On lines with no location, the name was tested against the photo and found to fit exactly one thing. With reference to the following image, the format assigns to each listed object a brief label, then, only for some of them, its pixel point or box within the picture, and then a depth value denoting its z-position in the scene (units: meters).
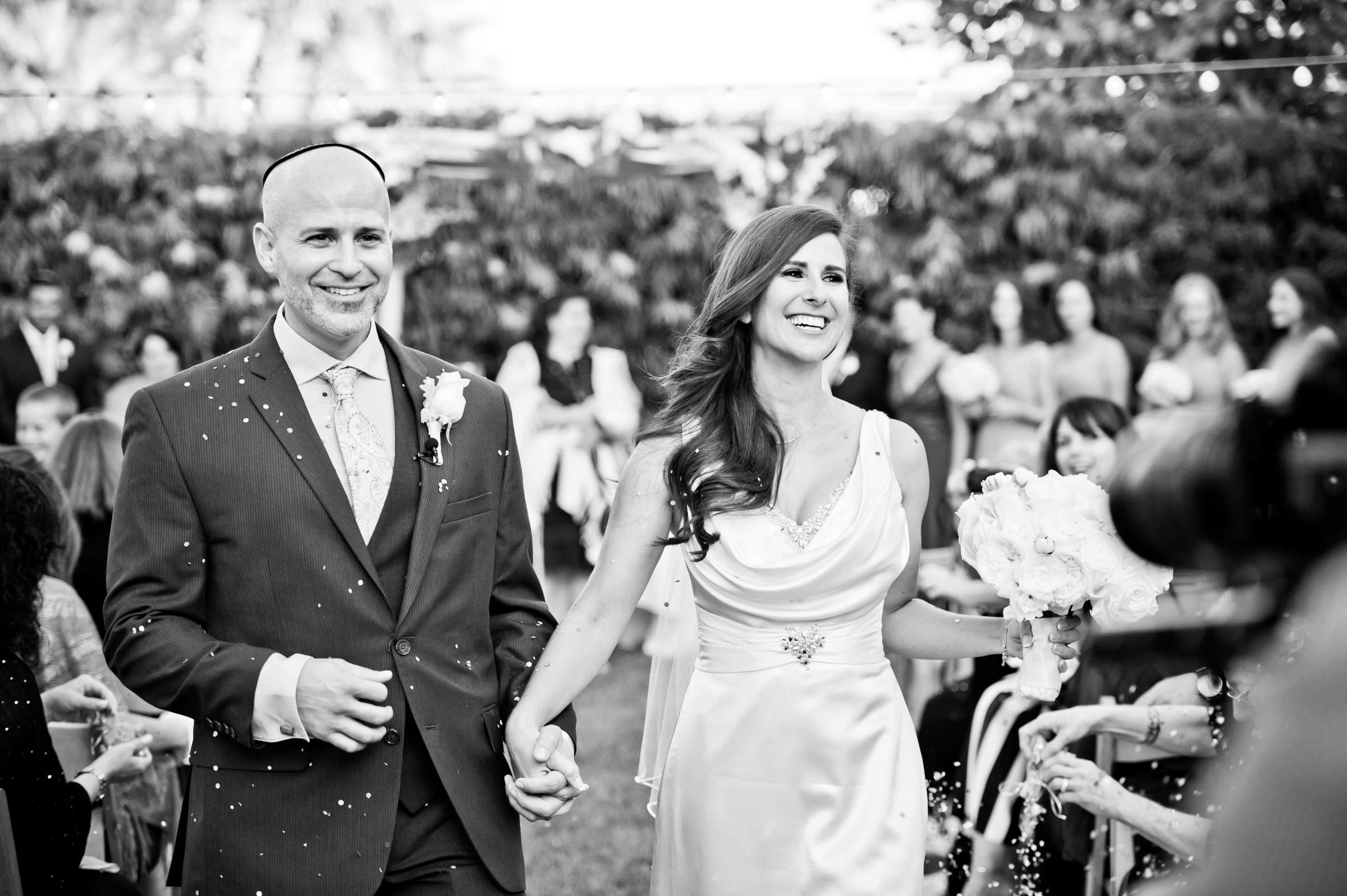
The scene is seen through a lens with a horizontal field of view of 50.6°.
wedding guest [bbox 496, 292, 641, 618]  9.02
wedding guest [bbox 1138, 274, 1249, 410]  8.47
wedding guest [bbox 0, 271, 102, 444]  9.55
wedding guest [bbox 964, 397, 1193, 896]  4.54
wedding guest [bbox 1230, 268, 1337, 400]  8.27
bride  3.48
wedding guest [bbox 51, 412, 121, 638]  5.92
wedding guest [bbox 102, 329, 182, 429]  8.85
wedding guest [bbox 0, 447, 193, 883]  4.74
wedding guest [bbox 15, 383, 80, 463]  7.46
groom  2.97
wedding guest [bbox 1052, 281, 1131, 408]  8.49
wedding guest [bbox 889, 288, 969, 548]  8.52
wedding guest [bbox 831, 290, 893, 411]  9.11
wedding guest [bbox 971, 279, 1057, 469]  8.40
